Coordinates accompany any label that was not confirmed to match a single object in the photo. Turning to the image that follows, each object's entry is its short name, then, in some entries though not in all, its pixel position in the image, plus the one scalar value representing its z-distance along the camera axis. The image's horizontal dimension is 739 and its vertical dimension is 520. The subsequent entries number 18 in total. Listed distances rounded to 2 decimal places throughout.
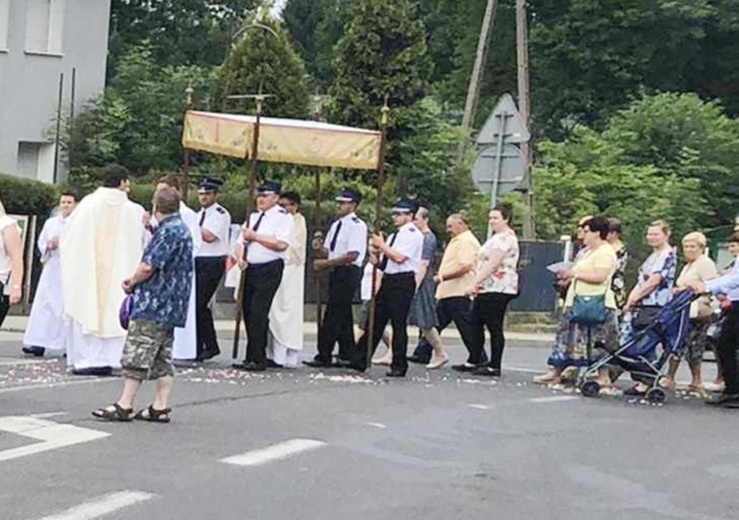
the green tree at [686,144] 36.44
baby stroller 15.05
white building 35.59
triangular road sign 22.19
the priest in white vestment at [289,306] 16.25
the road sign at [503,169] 22.19
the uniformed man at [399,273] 15.98
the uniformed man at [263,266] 15.55
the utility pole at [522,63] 33.06
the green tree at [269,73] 32.91
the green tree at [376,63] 30.80
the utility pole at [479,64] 35.16
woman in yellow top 15.38
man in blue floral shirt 11.34
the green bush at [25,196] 24.41
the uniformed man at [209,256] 16.27
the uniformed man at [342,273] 16.47
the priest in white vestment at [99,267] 14.37
